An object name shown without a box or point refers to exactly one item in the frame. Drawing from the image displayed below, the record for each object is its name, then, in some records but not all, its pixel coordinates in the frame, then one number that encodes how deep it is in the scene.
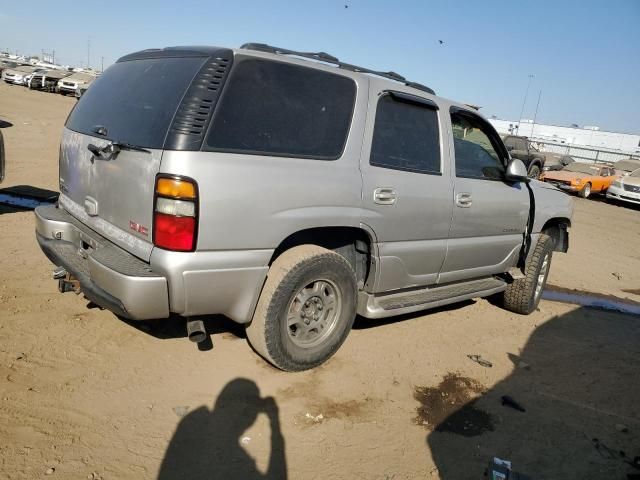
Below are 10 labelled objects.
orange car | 18.98
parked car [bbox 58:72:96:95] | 33.32
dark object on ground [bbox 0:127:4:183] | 6.01
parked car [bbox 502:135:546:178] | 18.61
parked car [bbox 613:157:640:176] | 23.92
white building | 66.29
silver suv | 2.75
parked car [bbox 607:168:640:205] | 18.28
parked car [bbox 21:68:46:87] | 37.69
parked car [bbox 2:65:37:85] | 39.56
